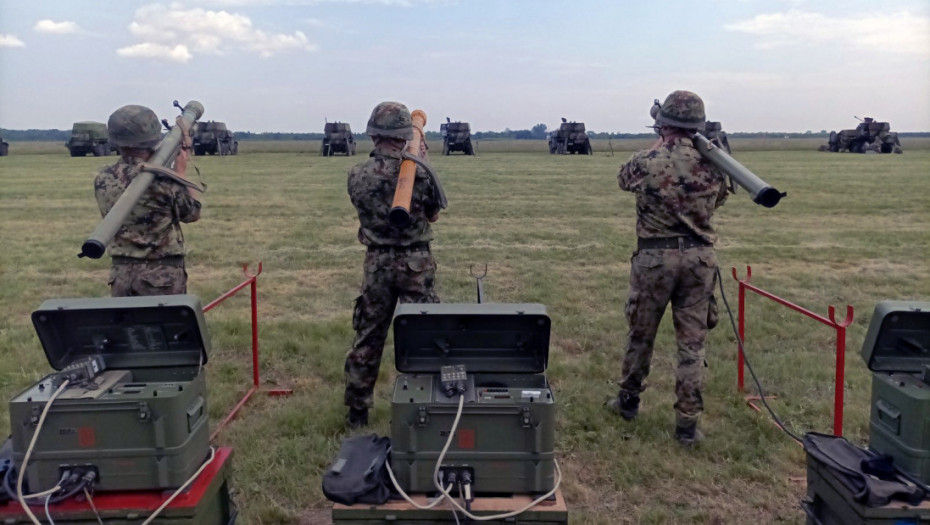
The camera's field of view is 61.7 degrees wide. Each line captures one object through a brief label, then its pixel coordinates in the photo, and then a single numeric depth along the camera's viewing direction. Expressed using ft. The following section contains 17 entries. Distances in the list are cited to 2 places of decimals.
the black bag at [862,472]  9.36
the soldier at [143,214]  14.43
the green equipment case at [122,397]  9.64
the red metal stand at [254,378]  18.09
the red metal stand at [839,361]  13.73
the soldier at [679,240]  15.30
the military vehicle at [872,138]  152.46
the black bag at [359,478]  9.64
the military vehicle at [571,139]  152.46
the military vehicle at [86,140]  146.00
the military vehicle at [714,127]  110.99
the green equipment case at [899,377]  10.03
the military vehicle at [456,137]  147.84
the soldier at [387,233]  15.29
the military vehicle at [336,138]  147.64
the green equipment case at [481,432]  9.77
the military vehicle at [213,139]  145.72
